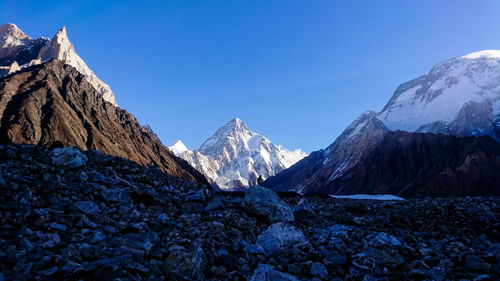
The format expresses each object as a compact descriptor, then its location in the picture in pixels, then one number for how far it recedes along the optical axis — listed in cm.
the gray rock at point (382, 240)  854
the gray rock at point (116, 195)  940
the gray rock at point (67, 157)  1113
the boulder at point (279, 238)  790
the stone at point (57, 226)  675
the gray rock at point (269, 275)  583
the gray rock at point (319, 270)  660
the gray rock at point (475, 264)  727
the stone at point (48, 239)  607
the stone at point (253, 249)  743
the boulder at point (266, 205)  1101
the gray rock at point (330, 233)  891
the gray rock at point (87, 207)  817
